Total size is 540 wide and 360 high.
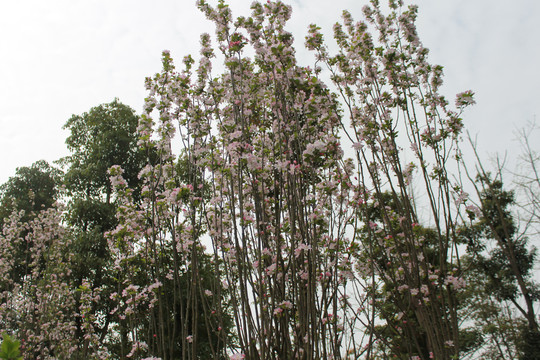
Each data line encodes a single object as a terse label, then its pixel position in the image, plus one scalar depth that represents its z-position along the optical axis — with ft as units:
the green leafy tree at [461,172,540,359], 37.11
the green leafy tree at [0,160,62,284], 48.44
